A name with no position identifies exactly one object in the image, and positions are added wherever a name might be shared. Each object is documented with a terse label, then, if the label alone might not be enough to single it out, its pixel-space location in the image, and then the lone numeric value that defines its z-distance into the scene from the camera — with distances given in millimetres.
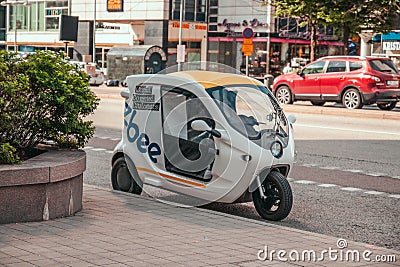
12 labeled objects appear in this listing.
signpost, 34438
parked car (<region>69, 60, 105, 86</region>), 48188
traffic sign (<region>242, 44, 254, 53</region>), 34406
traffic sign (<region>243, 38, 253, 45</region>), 34781
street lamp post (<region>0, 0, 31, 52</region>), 67312
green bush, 8141
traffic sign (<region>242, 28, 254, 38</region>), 34688
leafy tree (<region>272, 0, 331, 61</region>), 34594
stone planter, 7554
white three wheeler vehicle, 8766
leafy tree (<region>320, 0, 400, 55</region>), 34156
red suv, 27453
